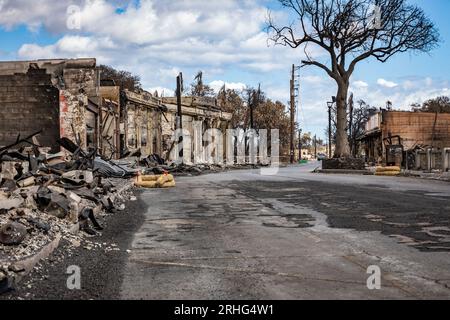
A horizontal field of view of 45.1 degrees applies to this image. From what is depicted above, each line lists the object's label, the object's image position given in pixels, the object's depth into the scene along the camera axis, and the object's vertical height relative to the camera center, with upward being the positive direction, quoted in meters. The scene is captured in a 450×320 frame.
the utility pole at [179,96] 38.44 +3.89
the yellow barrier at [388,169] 28.55 -1.10
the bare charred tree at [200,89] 71.88 +8.35
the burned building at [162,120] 40.34 +2.79
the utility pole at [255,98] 77.80 +7.46
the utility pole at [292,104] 64.07 +5.51
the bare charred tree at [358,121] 75.00 +4.24
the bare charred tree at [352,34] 34.66 +7.38
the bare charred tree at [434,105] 78.88 +6.70
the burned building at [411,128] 51.81 +1.94
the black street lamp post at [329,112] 58.53 +4.41
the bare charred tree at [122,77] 63.71 +9.13
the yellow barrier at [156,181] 19.19 -1.12
